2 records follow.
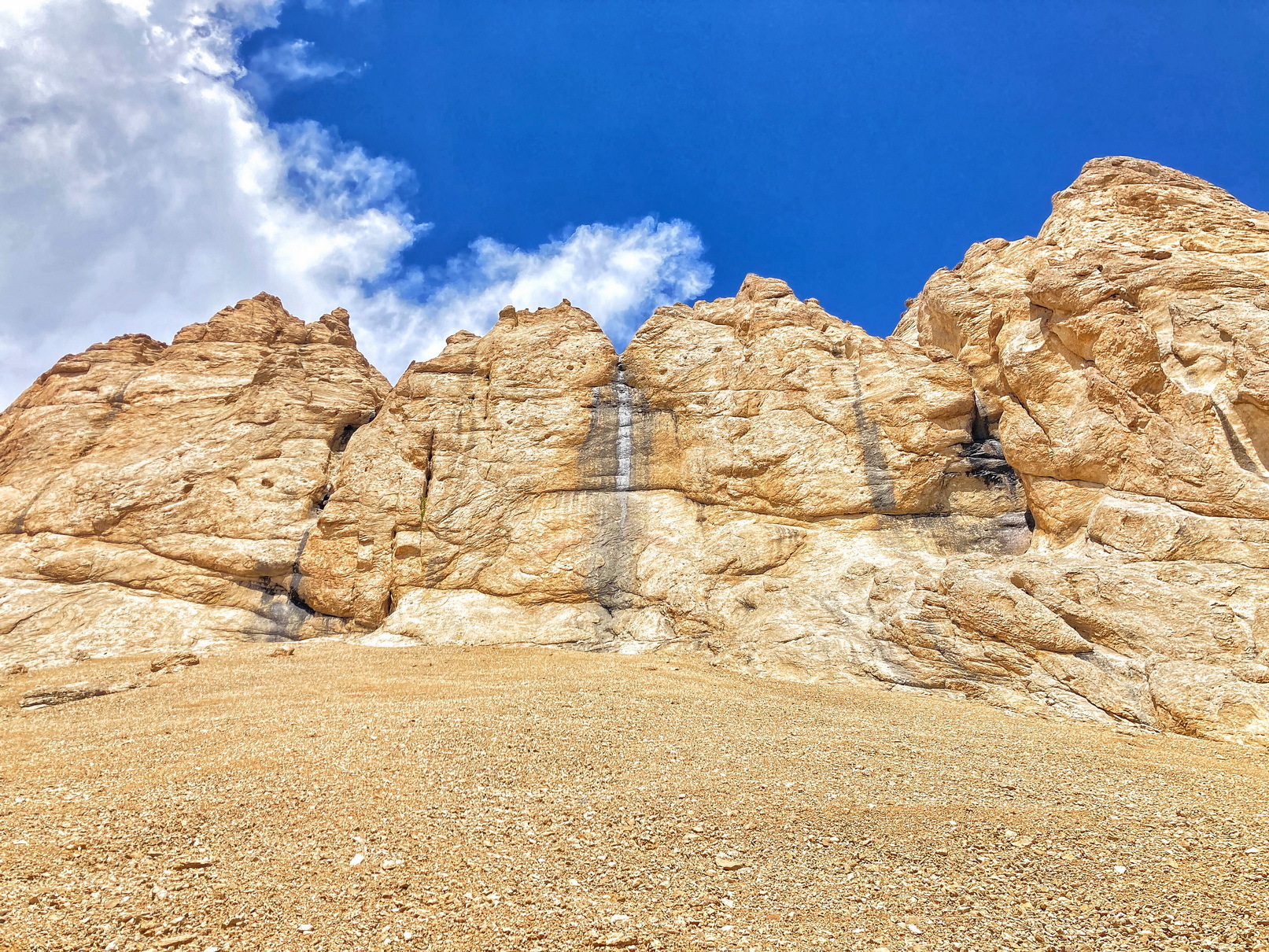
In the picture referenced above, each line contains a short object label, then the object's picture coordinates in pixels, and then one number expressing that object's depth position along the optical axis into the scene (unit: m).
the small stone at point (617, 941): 4.07
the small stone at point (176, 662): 14.05
